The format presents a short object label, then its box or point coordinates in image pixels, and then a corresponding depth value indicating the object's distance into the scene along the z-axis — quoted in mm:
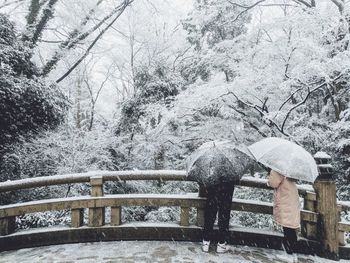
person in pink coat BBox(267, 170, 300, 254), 4430
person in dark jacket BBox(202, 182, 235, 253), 4633
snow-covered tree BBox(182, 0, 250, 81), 14125
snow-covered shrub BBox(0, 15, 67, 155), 8242
